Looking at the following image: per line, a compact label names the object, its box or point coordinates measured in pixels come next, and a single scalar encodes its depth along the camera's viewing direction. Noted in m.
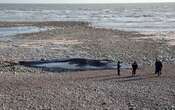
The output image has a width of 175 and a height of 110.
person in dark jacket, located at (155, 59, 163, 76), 30.38
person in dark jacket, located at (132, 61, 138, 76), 30.60
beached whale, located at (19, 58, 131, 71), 34.37
